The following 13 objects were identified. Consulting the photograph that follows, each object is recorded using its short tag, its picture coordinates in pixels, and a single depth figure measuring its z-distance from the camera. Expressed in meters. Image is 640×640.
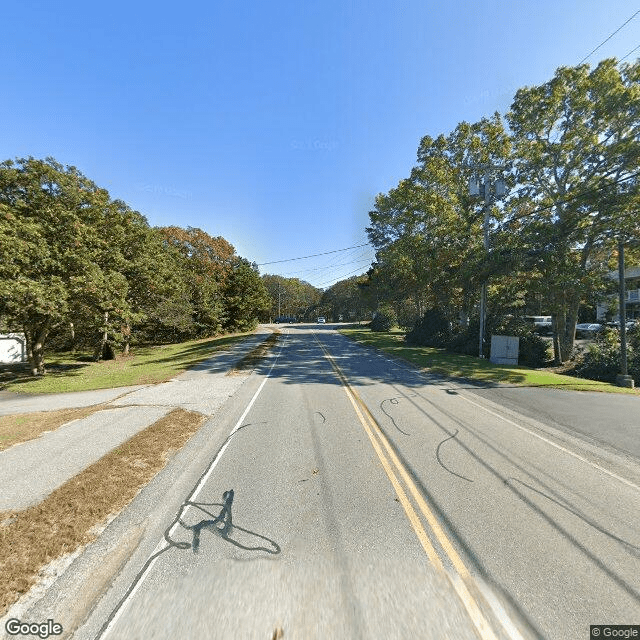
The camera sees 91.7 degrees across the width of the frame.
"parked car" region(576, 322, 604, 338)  27.10
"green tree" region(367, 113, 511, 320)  21.91
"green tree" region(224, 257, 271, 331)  40.94
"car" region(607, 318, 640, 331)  16.10
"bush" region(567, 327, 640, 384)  13.84
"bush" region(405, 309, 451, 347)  25.11
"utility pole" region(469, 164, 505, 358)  18.42
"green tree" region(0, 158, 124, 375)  13.36
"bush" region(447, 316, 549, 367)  18.81
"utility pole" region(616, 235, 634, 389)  12.14
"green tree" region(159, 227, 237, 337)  36.13
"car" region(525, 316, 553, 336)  32.31
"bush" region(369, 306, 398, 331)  41.25
